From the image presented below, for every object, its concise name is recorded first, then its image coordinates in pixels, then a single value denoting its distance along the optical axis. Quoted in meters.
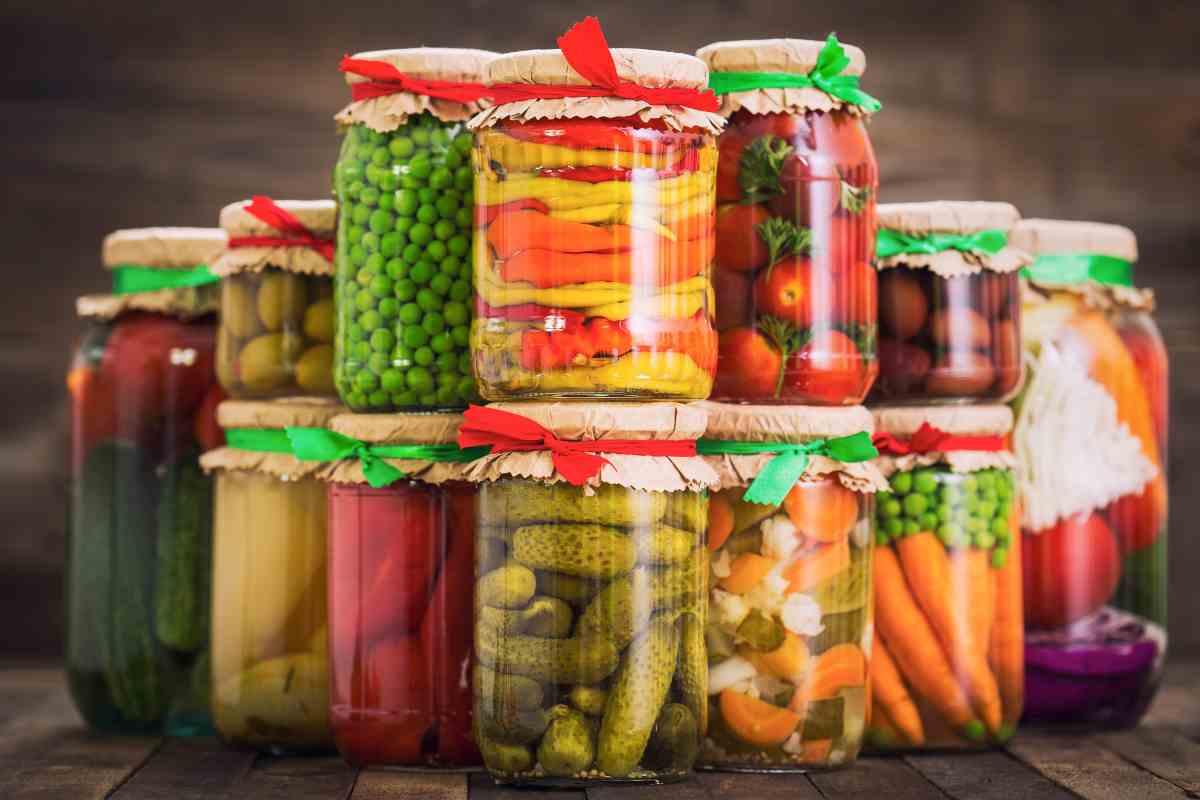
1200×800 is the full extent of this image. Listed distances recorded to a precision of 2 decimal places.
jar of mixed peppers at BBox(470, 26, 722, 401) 1.87
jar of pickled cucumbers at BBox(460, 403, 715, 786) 1.86
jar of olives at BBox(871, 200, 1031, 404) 2.21
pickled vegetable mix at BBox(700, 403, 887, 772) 2.03
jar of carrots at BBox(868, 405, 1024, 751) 2.17
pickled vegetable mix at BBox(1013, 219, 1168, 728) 2.39
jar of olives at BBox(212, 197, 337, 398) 2.24
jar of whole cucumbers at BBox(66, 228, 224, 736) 2.38
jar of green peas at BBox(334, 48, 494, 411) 2.05
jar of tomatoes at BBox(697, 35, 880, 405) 2.05
